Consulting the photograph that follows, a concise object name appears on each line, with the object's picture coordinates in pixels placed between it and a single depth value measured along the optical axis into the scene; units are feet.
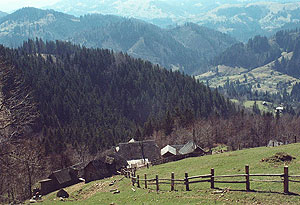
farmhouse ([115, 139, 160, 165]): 310.04
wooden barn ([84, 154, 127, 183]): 231.09
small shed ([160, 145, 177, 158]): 302.66
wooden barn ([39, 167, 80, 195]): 234.38
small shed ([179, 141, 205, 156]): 275.59
